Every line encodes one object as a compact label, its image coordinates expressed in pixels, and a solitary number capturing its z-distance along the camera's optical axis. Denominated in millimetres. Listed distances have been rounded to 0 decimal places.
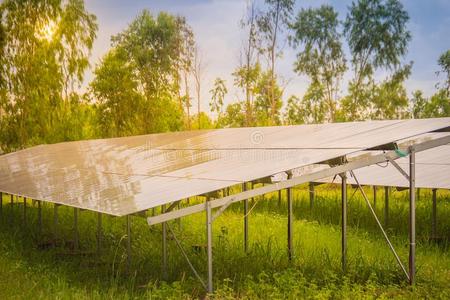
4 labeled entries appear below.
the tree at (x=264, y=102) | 34334
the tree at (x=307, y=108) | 52031
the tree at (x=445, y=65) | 47156
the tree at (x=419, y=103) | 66000
